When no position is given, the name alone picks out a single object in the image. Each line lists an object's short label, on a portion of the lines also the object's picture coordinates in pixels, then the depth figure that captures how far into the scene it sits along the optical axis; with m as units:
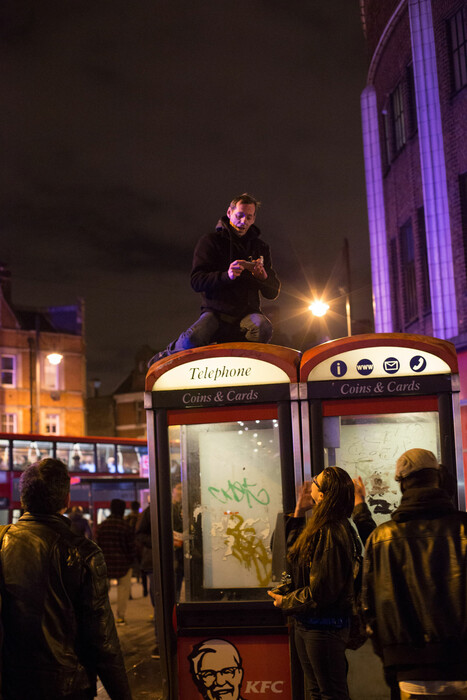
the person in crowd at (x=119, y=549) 12.50
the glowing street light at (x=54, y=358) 32.28
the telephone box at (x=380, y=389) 6.06
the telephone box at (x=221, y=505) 6.11
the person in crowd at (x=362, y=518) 5.62
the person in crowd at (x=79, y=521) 16.50
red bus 21.06
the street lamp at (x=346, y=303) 21.84
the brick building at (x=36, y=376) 42.12
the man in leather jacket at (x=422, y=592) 3.47
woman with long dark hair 4.43
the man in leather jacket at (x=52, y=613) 3.41
